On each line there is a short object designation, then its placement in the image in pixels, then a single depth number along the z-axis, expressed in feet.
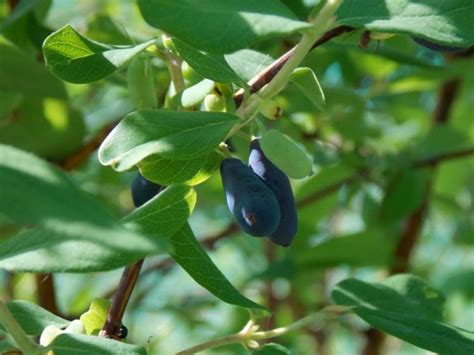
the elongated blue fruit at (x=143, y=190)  1.45
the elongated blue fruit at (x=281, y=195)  1.38
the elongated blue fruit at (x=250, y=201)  1.34
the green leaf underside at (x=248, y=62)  1.46
